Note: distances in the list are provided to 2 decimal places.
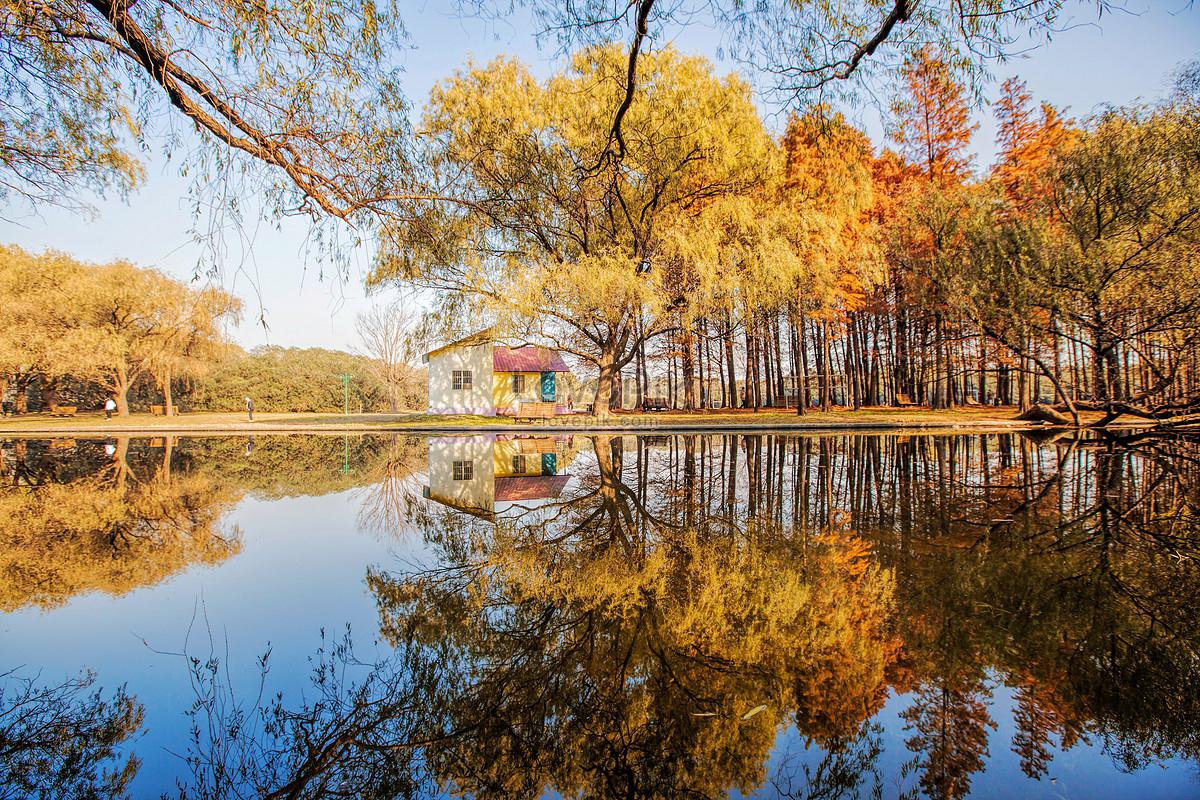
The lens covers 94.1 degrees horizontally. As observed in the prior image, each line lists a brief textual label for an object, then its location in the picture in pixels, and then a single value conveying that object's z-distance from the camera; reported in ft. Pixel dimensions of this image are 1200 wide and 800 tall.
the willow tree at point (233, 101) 12.76
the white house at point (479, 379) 94.02
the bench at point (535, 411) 84.48
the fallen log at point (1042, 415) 58.70
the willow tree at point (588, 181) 55.83
